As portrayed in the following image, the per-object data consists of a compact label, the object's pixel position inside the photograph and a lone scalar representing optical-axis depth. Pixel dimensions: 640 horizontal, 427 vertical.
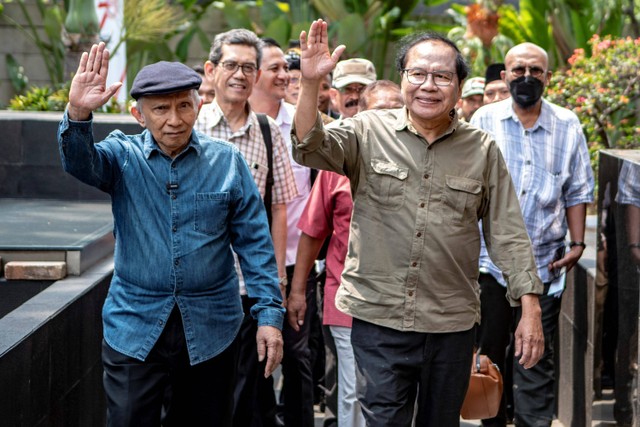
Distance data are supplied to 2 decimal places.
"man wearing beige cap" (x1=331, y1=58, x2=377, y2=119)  8.11
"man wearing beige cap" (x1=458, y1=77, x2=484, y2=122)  10.01
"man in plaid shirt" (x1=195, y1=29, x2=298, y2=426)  6.21
